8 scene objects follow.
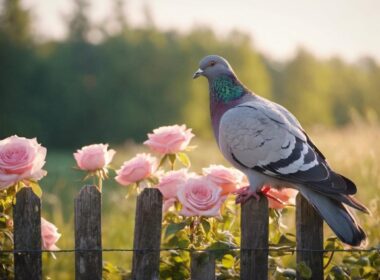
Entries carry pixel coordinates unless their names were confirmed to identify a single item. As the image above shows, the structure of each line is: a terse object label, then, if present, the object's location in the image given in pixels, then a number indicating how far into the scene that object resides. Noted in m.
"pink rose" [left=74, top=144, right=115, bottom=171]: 2.69
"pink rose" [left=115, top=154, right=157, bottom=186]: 2.76
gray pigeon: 2.58
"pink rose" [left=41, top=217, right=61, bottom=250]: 2.66
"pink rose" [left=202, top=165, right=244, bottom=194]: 2.63
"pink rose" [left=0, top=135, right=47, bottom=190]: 2.45
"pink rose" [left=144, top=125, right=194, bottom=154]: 2.84
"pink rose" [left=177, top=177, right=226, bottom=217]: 2.50
